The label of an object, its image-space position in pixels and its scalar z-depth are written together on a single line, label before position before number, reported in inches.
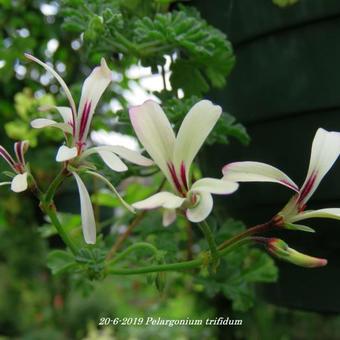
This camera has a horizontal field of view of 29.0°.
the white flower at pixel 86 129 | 14.5
